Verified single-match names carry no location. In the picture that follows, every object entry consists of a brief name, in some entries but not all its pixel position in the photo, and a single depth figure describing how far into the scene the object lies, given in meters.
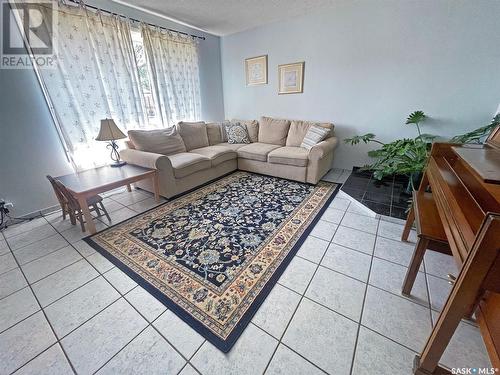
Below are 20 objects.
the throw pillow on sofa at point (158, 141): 2.81
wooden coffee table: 1.95
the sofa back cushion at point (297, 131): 3.43
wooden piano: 0.62
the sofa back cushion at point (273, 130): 3.63
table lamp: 2.41
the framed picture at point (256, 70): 3.78
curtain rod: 2.33
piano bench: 1.15
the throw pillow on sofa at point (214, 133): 3.80
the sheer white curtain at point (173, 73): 3.15
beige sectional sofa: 2.70
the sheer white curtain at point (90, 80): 2.33
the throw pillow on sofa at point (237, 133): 3.83
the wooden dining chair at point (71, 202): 2.01
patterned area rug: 1.31
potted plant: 2.32
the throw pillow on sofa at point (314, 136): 3.11
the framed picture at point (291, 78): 3.49
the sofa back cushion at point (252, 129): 3.89
